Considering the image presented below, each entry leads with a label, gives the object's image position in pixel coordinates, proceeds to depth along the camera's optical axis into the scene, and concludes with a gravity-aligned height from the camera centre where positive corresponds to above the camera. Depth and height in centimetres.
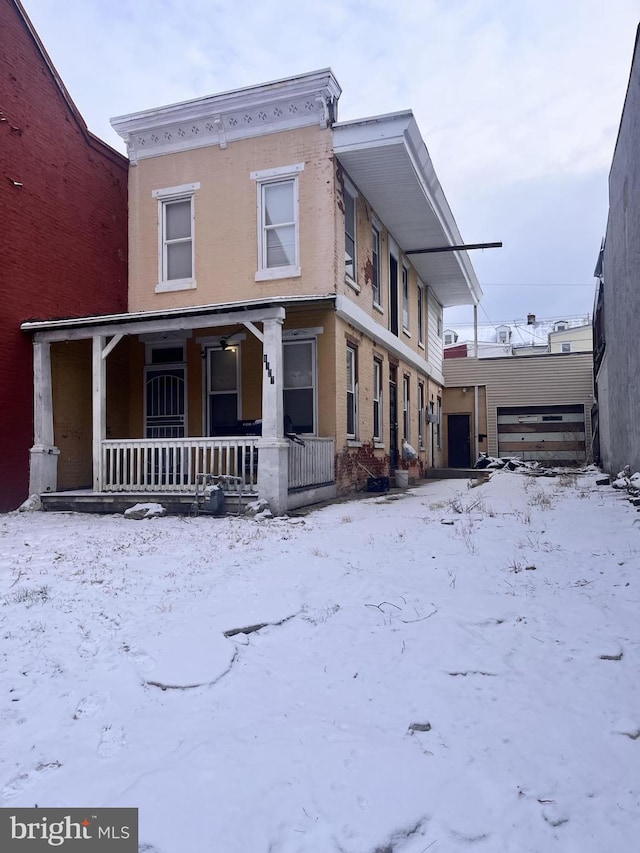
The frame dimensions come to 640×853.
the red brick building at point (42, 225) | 1012 +379
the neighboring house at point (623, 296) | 809 +213
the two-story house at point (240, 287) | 1026 +276
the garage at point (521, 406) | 2319 +78
